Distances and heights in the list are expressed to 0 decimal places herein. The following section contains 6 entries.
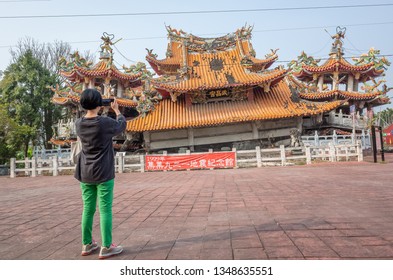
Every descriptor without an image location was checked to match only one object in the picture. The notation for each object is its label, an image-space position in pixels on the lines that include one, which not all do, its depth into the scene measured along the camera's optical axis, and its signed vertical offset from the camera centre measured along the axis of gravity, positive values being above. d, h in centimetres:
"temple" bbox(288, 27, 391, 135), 1856 +507
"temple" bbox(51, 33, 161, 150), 1823 +549
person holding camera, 237 -13
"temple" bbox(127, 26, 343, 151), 1602 +270
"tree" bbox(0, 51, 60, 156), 1995 +523
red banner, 1341 -48
